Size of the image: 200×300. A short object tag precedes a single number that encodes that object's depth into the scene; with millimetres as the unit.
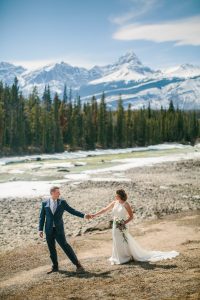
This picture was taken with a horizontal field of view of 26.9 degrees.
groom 12281
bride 12828
